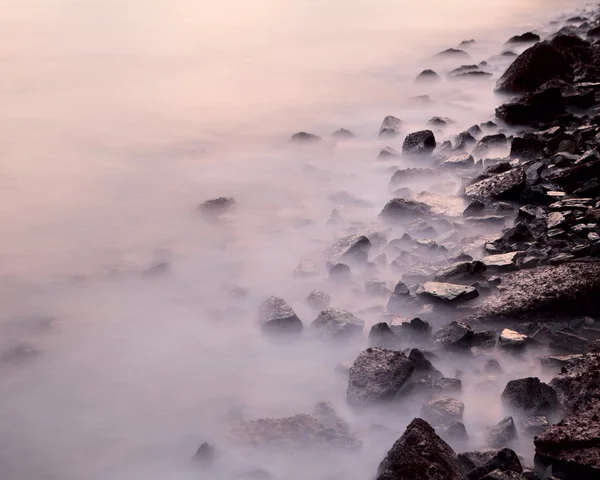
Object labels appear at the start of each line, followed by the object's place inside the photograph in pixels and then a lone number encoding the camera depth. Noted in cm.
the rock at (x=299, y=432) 270
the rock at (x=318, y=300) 376
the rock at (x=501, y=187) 468
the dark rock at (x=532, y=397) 264
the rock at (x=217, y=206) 517
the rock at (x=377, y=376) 286
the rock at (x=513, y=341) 310
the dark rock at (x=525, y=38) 1087
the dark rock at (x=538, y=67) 717
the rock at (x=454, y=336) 314
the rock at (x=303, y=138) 675
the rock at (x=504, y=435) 254
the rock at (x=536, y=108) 624
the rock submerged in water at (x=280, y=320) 350
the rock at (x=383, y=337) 328
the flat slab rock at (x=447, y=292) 353
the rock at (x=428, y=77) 903
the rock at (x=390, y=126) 678
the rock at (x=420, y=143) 602
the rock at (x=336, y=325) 340
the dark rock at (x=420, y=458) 211
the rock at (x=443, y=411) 270
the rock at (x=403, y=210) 473
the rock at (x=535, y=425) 255
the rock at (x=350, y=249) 420
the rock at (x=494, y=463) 227
